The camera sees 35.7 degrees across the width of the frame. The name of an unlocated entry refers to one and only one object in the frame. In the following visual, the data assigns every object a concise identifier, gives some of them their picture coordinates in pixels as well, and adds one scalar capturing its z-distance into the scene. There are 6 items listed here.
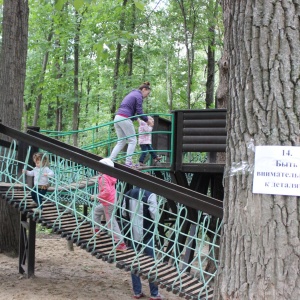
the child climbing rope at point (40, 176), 5.16
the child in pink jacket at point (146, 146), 7.59
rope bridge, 4.44
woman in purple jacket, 7.21
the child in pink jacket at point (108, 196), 4.90
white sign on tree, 1.94
